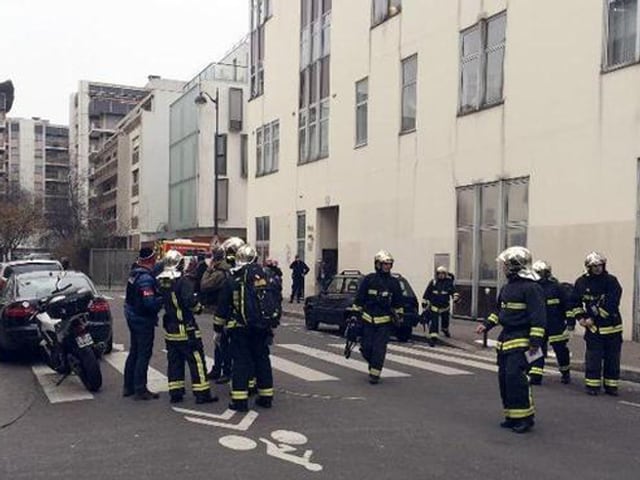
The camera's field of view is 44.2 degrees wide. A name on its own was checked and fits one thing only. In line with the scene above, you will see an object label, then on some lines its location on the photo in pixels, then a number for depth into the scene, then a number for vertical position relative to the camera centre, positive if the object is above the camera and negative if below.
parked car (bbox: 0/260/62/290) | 20.42 -1.00
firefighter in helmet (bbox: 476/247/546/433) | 7.46 -0.95
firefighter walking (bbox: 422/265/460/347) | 15.61 -1.35
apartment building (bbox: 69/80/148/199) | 110.50 +16.59
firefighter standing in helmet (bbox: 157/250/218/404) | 8.51 -1.18
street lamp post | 34.35 +2.89
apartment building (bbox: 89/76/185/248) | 68.94 +5.46
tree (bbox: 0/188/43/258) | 59.09 +0.41
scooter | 9.22 -1.29
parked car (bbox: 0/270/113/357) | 11.36 -1.17
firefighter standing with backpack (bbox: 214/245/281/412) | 8.16 -0.98
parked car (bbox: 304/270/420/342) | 16.69 -1.66
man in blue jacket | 8.77 -1.04
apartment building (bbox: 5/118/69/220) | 133.75 +13.48
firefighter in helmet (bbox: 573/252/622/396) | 9.90 -1.18
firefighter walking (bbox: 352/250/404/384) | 10.39 -1.00
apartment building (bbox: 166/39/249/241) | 49.62 +5.15
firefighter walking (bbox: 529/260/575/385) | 10.66 -1.14
